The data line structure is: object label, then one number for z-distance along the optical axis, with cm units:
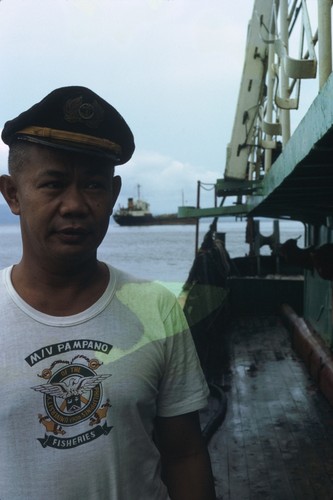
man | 147
